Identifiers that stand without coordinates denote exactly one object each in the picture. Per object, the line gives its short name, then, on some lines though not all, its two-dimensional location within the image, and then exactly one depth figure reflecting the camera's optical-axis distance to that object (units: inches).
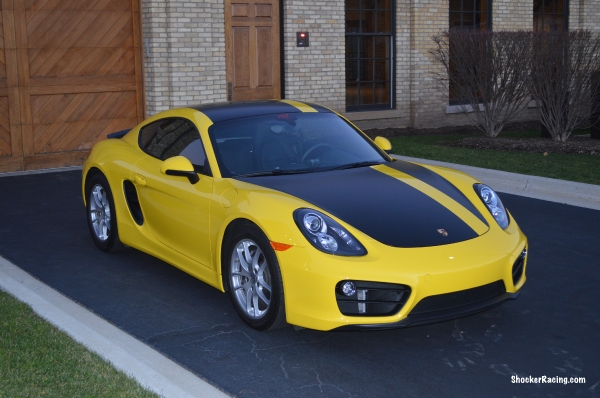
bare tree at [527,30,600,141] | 543.5
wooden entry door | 591.2
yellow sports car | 192.7
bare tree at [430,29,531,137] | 552.7
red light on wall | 615.8
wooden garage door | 507.2
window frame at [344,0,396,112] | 659.4
